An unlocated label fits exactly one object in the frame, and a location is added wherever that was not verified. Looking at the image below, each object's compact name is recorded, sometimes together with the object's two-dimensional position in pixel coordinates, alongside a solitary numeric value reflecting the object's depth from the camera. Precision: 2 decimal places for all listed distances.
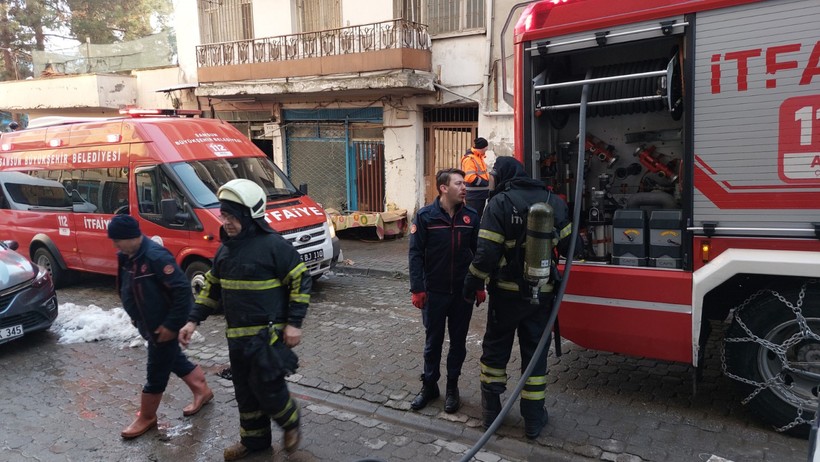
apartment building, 11.20
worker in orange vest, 8.12
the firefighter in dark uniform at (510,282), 3.88
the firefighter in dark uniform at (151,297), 4.11
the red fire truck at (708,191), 3.57
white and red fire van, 7.41
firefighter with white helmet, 3.54
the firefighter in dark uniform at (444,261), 4.29
